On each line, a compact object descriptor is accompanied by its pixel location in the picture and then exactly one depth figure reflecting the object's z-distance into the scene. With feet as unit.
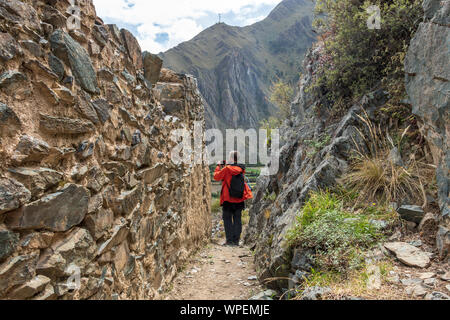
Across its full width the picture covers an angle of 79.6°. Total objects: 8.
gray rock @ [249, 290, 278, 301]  9.91
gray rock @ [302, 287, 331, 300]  6.50
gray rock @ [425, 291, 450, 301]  5.69
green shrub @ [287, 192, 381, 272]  7.95
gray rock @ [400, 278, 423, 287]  6.47
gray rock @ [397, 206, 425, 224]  8.85
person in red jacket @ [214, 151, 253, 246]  18.89
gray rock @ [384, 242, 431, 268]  7.23
